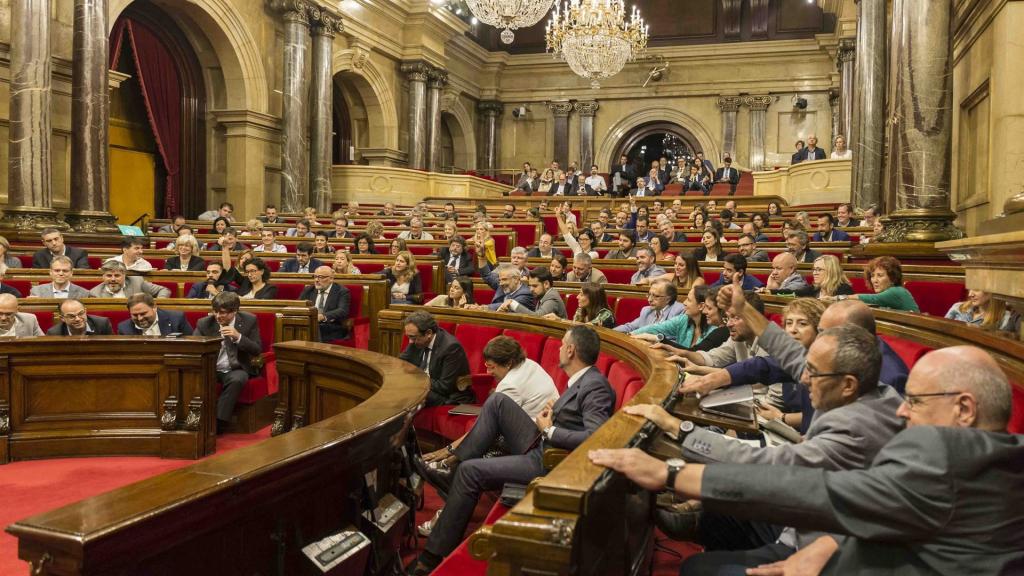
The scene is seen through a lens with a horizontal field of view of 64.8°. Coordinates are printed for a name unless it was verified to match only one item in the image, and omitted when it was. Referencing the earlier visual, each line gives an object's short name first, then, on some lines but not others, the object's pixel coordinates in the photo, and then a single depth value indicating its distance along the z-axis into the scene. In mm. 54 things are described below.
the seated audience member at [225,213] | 11148
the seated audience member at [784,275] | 5176
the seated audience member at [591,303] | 4871
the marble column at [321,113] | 14102
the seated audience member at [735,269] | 5324
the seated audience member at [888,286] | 4152
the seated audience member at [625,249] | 7852
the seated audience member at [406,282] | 6746
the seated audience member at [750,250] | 6863
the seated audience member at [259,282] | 6215
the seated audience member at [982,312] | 2762
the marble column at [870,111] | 9422
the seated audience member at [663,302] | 4660
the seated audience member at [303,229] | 10125
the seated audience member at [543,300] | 5344
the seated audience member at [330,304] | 6266
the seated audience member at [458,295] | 5922
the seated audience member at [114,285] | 5695
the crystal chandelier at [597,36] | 14500
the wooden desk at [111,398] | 4285
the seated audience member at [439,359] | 4293
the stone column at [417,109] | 17844
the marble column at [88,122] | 9242
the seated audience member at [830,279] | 4523
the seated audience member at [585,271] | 6207
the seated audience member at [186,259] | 7270
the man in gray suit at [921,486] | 1370
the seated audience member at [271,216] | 12203
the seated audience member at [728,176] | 16016
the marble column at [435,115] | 18359
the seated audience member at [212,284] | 6266
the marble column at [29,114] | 8500
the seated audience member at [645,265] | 6383
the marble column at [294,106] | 13383
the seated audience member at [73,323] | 4652
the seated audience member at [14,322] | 4562
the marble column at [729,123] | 20031
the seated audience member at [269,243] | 8672
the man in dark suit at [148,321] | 4875
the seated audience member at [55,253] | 6789
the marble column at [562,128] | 21391
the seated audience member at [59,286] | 5648
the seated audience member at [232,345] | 4918
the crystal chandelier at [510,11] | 12289
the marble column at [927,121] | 5809
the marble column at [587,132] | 21234
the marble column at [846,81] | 15267
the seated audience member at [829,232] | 8125
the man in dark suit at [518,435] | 2912
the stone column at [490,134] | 21797
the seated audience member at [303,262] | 7286
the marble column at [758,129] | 19719
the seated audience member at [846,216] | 8909
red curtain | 12219
